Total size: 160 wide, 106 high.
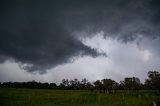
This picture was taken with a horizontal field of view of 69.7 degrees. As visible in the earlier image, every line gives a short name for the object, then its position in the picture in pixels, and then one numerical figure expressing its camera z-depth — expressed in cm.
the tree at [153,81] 6181
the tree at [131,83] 8483
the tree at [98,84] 9759
